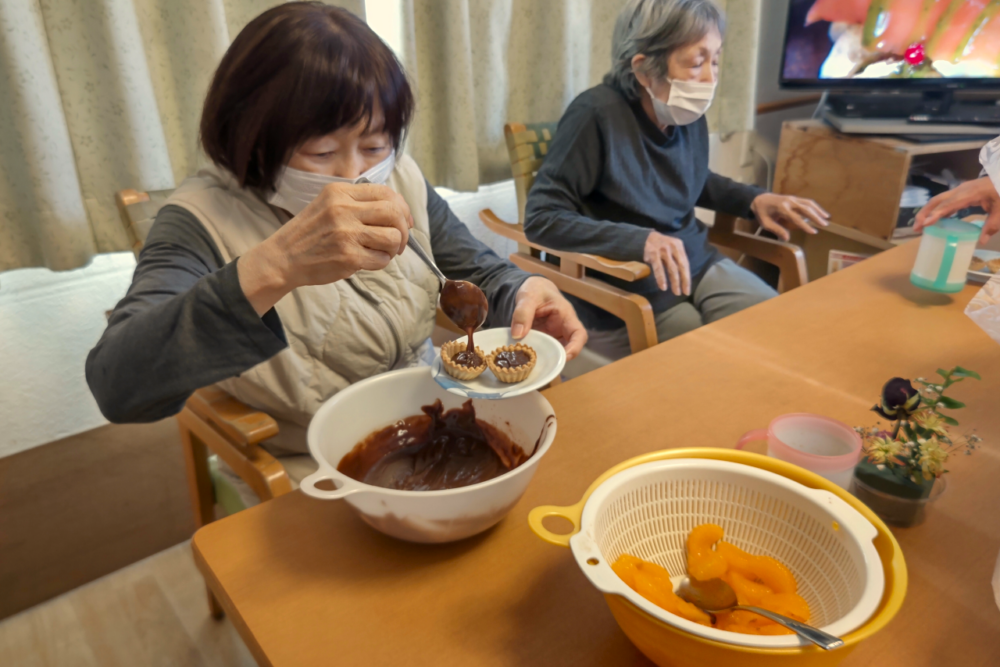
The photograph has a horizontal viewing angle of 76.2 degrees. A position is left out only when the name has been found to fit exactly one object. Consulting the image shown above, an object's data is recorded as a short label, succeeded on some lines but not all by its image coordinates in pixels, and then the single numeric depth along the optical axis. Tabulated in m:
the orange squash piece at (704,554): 0.56
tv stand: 2.32
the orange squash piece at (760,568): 0.55
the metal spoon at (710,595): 0.54
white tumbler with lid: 1.16
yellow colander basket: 0.43
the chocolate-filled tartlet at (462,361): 0.76
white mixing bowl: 0.56
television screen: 2.18
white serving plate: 0.71
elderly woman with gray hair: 1.59
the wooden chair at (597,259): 1.44
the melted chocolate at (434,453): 0.69
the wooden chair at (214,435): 0.87
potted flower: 0.64
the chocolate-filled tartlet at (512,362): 0.76
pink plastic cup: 0.66
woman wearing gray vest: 0.74
